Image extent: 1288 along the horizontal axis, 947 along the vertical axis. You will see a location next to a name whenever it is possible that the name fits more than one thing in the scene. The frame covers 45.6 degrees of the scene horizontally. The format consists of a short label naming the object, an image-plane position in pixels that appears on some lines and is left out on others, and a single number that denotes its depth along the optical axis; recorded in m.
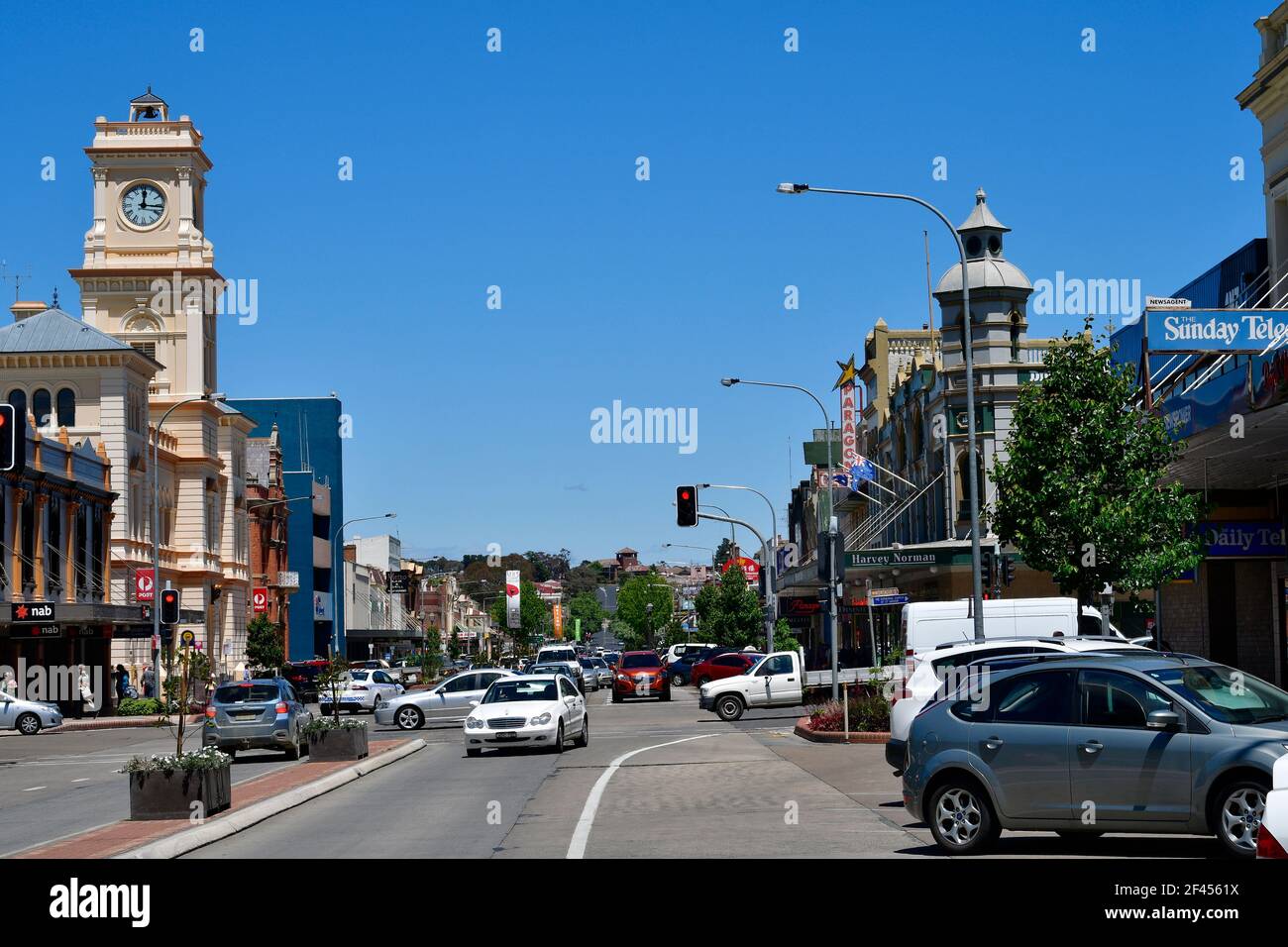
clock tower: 79.06
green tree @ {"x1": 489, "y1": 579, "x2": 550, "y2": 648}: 172.25
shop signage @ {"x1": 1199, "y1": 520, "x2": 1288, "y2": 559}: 30.52
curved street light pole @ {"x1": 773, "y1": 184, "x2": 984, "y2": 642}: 25.66
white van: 28.20
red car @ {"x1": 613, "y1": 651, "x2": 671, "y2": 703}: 56.28
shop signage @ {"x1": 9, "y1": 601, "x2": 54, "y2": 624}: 47.84
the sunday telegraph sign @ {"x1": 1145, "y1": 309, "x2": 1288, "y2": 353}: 26.75
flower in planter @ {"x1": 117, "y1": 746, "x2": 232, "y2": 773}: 16.56
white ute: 40.28
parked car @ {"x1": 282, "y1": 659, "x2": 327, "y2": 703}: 57.59
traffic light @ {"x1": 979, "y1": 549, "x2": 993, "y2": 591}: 38.41
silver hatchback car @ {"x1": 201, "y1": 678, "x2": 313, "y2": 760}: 28.62
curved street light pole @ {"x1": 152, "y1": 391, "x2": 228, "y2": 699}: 51.78
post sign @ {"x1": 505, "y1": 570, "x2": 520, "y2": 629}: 145.38
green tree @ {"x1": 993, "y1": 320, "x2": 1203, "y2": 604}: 28.34
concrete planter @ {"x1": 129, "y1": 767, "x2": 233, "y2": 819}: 16.45
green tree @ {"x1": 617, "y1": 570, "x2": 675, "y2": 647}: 164.32
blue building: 106.56
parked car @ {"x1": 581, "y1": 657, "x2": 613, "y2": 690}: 75.37
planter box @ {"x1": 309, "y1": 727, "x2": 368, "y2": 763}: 26.38
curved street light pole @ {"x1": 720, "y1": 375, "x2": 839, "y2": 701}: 32.41
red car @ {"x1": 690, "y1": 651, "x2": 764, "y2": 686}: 52.33
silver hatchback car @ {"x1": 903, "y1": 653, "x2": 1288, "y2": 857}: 11.23
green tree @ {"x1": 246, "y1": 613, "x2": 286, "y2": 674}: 77.19
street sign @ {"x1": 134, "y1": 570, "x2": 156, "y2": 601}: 59.00
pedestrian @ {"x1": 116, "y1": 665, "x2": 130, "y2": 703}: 56.81
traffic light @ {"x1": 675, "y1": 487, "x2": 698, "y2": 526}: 42.94
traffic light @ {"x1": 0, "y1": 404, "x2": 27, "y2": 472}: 19.53
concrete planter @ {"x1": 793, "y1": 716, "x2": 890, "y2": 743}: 28.05
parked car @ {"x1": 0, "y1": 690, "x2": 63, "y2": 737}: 44.88
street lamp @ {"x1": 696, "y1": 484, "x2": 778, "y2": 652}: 55.87
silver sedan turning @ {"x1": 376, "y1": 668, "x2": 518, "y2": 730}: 40.09
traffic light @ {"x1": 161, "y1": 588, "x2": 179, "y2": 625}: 51.25
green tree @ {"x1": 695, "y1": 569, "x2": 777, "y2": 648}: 88.69
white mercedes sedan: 27.88
